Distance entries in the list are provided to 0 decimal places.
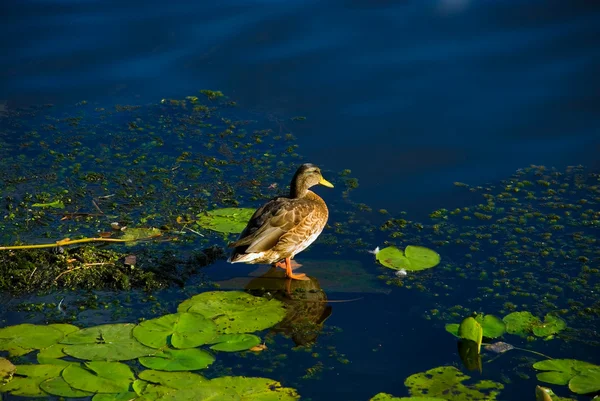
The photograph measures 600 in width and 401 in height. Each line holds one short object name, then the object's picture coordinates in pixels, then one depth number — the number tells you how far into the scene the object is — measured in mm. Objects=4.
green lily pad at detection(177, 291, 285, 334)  9742
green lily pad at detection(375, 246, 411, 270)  11094
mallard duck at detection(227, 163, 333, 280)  11000
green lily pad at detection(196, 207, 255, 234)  12078
